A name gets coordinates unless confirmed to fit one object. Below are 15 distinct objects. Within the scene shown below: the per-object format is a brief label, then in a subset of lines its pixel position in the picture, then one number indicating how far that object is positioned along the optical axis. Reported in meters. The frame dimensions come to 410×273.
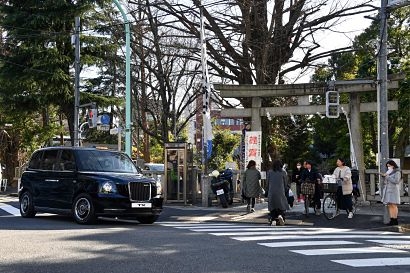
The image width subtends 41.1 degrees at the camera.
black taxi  13.70
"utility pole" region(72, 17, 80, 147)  26.41
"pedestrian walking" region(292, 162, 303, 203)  19.96
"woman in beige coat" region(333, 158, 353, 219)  16.77
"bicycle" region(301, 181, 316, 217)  17.16
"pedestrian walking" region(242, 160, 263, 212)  17.80
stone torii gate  21.78
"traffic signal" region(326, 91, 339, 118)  20.69
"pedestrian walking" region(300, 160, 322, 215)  17.73
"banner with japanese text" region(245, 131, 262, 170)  21.73
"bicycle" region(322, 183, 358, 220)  16.98
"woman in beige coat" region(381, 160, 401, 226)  15.26
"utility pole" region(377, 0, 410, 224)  16.25
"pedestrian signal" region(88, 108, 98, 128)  26.81
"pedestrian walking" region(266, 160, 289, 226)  14.96
